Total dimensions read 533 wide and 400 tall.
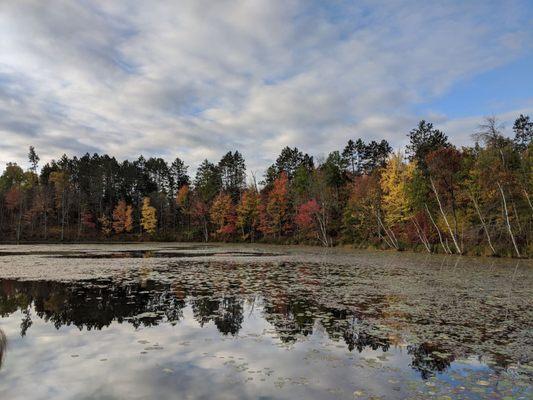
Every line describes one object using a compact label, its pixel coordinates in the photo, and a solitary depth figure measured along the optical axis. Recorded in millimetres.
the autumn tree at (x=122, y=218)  88875
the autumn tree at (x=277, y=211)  74188
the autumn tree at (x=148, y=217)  87500
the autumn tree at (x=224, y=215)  81438
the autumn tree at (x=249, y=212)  78294
